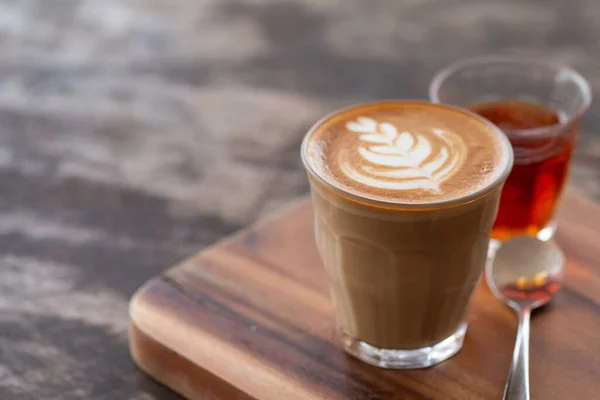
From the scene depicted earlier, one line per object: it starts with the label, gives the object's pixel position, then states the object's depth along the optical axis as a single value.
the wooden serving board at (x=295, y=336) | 0.61
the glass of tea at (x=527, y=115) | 0.68
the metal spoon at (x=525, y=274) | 0.65
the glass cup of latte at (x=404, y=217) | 0.58
